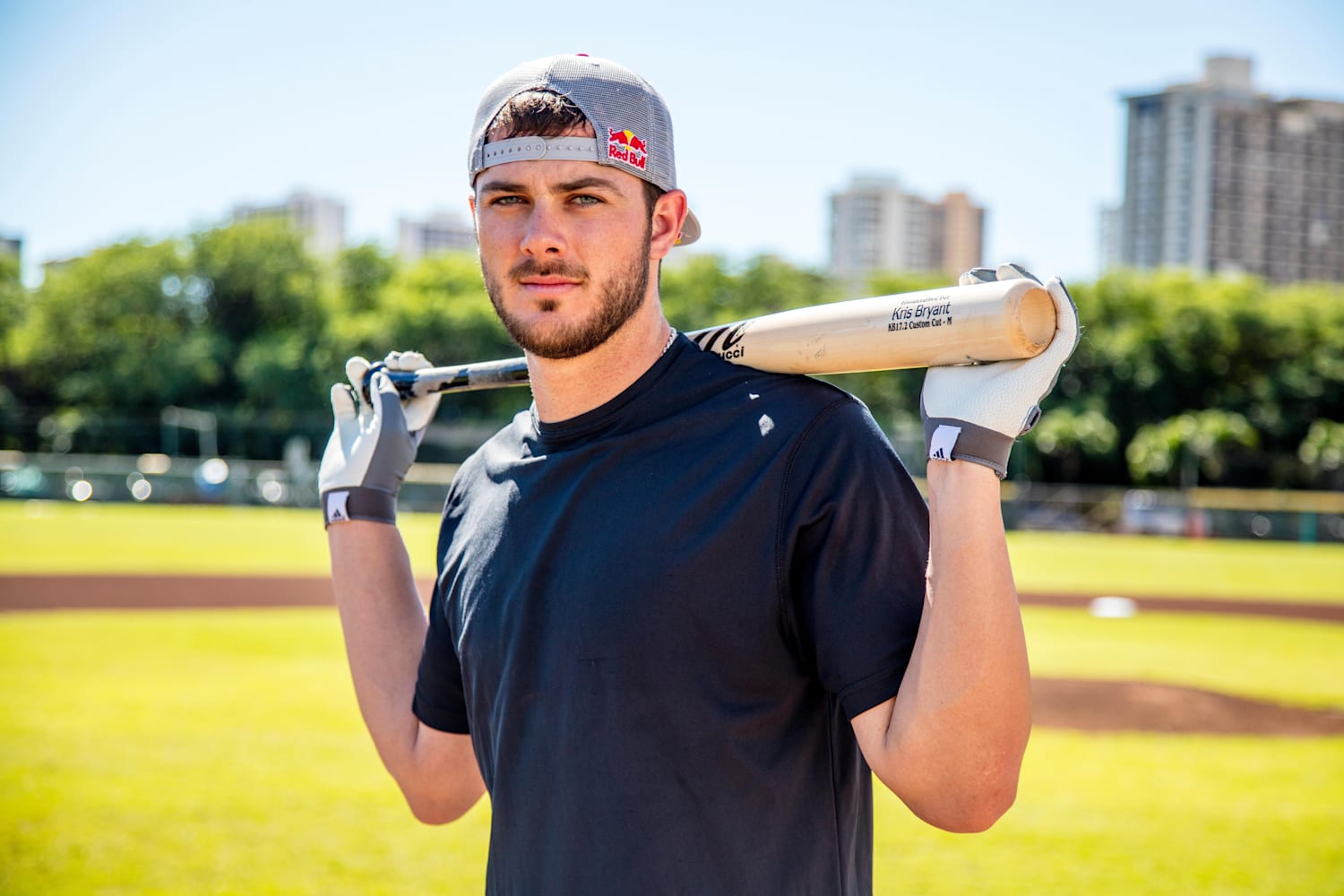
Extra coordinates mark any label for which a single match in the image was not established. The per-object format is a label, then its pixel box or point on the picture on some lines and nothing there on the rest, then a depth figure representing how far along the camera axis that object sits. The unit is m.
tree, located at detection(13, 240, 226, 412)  59.44
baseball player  1.61
